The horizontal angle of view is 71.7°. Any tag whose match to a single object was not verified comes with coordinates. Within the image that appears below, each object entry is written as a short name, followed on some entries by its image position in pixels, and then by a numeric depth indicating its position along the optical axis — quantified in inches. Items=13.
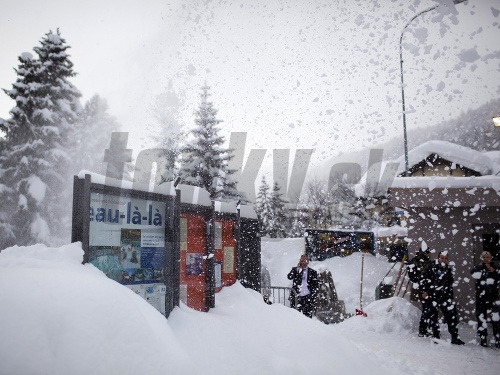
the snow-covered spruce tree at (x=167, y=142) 970.1
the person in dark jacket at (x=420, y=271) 315.6
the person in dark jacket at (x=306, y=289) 339.3
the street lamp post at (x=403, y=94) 527.7
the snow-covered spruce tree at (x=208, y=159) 878.4
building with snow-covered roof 381.1
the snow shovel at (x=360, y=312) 376.0
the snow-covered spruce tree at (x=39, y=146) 685.3
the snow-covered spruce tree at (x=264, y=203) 1712.2
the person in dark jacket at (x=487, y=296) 292.7
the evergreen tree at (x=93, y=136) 993.3
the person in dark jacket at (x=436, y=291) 307.6
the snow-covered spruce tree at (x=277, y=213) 1673.2
